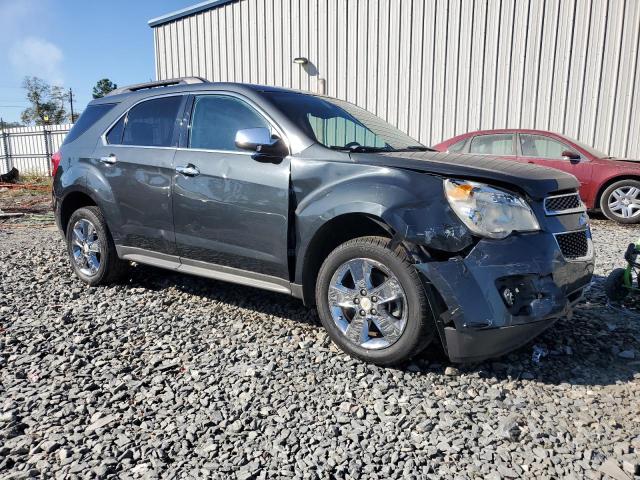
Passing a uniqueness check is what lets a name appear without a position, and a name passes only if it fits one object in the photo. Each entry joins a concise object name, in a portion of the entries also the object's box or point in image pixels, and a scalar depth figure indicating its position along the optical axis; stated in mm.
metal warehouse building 10062
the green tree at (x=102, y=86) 77938
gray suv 2602
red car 8203
